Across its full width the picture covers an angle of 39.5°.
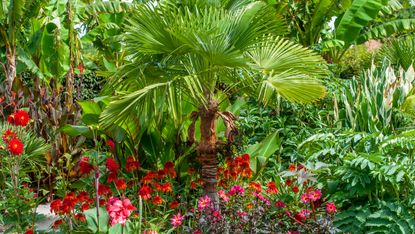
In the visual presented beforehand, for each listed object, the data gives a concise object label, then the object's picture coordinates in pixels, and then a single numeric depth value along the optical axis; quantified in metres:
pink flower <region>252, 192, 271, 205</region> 4.23
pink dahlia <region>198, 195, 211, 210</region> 4.12
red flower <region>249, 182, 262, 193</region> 4.51
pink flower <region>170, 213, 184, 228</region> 3.93
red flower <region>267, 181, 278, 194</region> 4.48
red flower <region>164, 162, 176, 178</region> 4.99
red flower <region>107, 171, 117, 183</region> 4.65
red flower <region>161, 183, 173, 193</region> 4.60
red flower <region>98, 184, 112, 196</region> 4.24
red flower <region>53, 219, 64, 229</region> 4.11
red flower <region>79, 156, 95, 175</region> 4.35
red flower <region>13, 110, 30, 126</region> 4.49
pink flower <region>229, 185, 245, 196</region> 4.35
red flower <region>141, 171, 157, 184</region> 4.65
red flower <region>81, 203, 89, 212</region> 4.21
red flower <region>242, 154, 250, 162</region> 5.04
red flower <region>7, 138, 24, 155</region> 4.27
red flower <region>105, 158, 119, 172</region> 4.59
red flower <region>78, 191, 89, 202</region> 4.17
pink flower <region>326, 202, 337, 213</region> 3.98
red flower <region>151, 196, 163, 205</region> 4.49
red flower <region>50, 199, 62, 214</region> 4.04
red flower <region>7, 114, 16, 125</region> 4.58
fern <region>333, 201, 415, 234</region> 4.17
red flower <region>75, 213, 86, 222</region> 4.14
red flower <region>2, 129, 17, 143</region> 4.63
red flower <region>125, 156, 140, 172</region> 4.90
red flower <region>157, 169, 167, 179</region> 4.81
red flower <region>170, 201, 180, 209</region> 4.58
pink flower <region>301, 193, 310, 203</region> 4.13
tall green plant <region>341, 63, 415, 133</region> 6.32
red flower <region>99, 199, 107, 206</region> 4.38
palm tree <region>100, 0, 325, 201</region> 4.57
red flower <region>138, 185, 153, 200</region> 4.14
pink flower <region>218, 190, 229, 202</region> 4.30
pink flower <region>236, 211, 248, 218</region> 4.16
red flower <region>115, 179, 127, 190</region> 4.55
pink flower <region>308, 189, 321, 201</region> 4.11
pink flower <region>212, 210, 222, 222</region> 4.02
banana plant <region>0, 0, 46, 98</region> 8.38
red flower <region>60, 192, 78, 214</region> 3.93
